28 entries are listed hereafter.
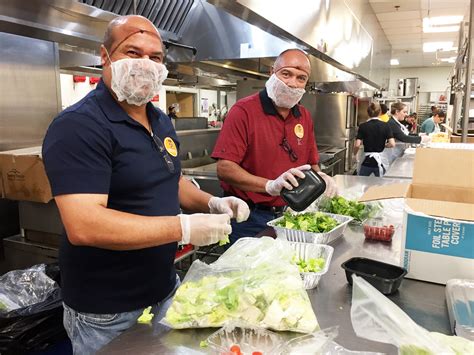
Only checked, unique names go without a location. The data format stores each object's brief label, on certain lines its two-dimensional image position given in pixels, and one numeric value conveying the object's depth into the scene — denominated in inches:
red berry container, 68.3
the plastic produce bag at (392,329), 28.7
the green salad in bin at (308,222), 62.1
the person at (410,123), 402.1
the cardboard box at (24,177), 86.7
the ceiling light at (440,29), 290.6
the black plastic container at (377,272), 47.2
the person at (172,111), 264.7
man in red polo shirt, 84.4
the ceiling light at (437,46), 361.9
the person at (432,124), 342.8
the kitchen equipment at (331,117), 266.4
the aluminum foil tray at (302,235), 59.9
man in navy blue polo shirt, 42.4
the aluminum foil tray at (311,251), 53.5
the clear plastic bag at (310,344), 34.2
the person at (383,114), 251.0
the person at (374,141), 236.8
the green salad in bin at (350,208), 77.5
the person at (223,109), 438.1
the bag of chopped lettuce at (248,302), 36.7
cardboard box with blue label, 47.2
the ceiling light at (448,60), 471.1
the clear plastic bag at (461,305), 36.5
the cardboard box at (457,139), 156.1
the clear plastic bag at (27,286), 76.0
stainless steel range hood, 77.3
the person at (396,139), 243.9
